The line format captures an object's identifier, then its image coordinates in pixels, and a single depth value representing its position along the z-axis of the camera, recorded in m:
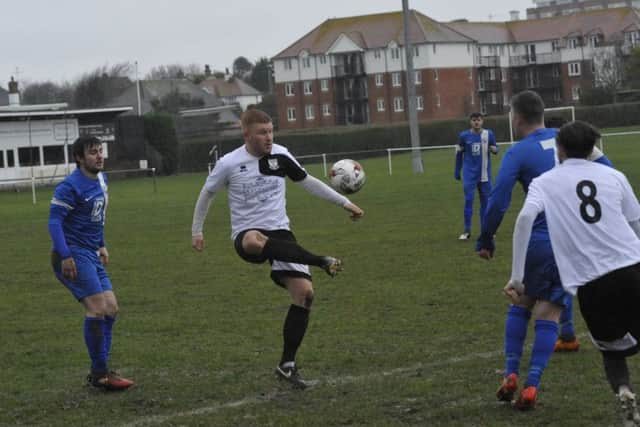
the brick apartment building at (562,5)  177.00
